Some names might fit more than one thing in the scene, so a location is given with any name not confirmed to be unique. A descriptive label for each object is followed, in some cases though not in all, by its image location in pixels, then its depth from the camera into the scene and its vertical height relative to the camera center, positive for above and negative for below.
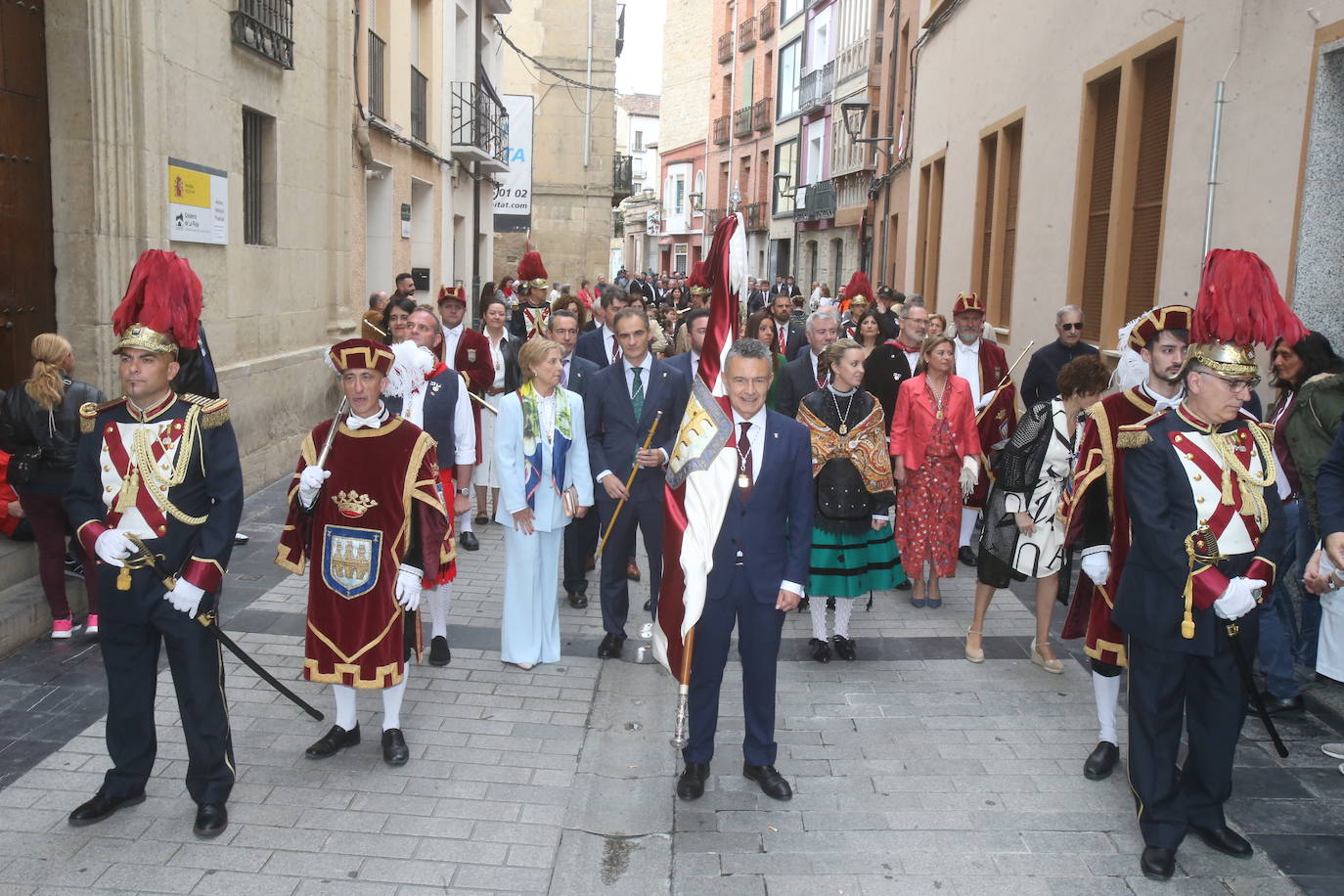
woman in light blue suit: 6.23 -1.09
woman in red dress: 7.34 -0.90
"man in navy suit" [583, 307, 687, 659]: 6.71 -0.80
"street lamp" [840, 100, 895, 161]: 29.76 +5.08
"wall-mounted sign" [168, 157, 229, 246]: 8.62 +0.64
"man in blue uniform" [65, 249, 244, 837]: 4.25 -0.91
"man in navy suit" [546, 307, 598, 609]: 7.68 -1.52
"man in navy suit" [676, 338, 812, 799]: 4.71 -1.05
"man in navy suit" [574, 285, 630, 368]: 9.58 -0.39
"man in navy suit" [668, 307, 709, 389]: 8.15 -0.30
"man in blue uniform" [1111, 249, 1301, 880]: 4.17 -0.85
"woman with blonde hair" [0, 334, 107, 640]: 6.14 -0.89
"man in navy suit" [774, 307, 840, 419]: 8.14 -0.54
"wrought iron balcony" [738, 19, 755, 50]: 44.69 +10.75
